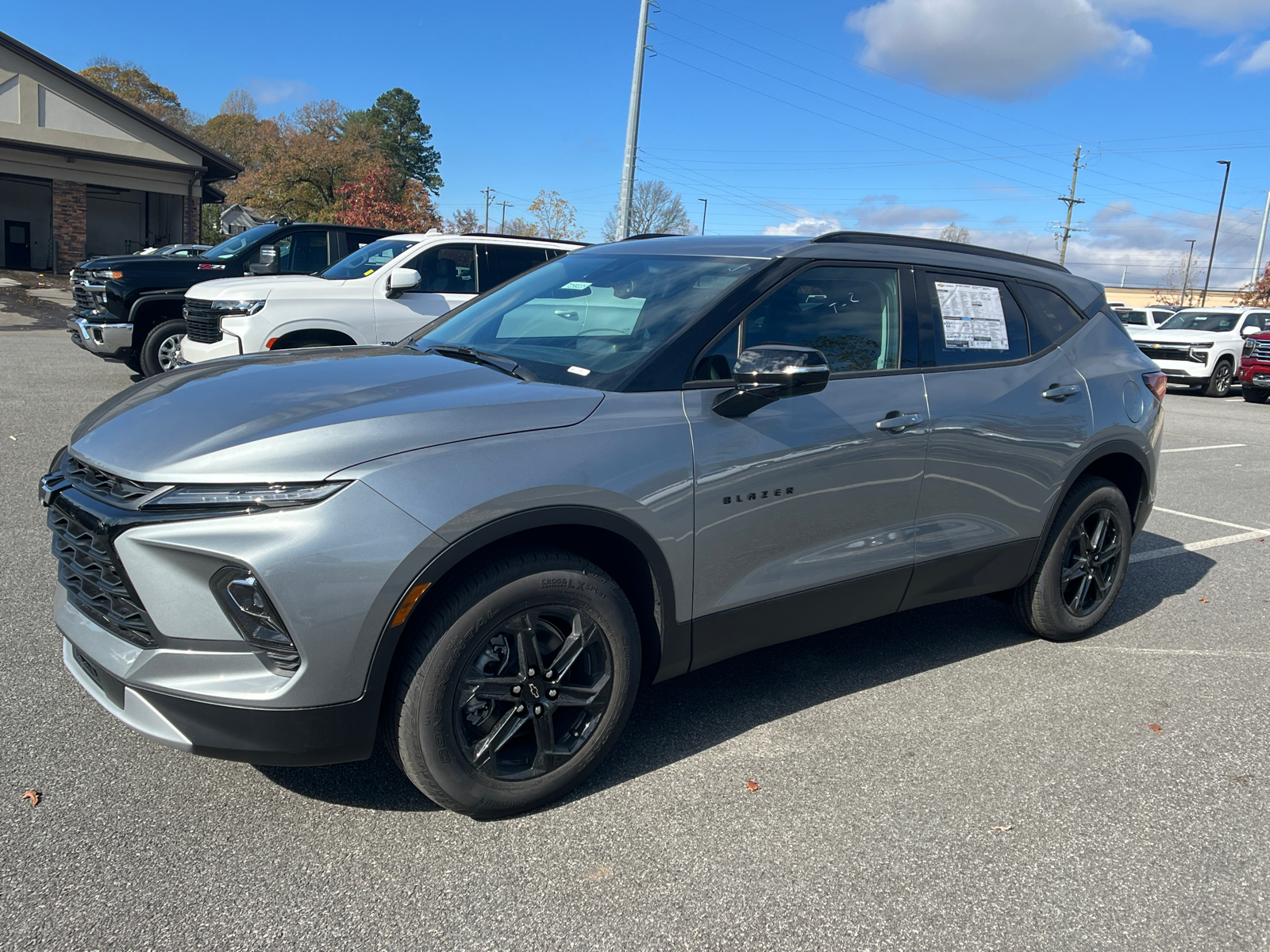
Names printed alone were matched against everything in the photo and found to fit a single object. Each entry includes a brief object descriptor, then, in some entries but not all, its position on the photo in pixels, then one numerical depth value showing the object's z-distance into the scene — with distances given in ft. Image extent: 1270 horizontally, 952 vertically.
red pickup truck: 62.28
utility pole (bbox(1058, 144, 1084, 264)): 186.60
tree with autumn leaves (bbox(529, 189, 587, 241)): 135.13
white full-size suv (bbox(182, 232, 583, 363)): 26.86
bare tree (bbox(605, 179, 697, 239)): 169.99
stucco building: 89.71
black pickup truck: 34.35
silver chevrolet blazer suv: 8.02
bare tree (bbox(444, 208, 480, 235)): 242.04
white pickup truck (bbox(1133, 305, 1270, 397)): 65.57
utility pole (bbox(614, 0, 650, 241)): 63.21
